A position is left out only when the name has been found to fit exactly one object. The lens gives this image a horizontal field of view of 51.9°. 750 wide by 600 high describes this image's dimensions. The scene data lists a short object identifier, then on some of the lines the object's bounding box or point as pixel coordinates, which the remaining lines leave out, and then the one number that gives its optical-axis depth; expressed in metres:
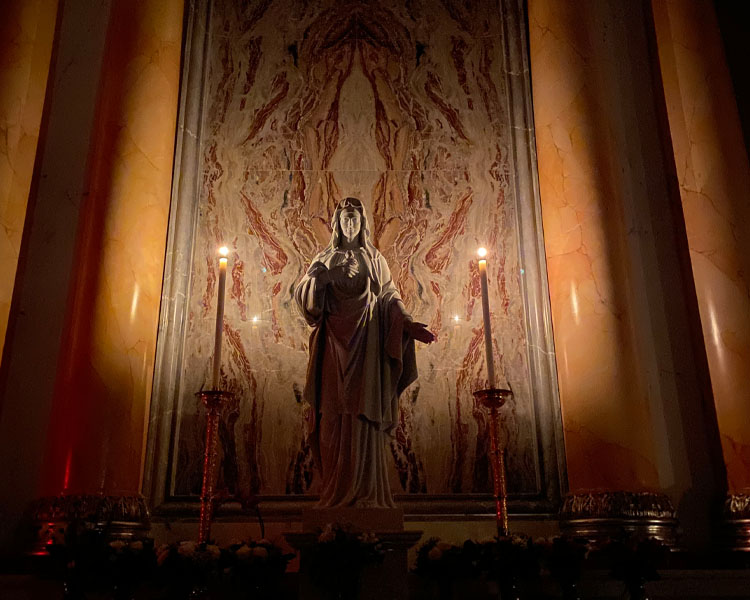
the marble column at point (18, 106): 4.95
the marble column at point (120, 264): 4.47
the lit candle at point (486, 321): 3.89
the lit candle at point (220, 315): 3.88
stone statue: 3.89
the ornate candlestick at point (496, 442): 3.78
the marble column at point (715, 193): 4.59
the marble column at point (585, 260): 4.54
